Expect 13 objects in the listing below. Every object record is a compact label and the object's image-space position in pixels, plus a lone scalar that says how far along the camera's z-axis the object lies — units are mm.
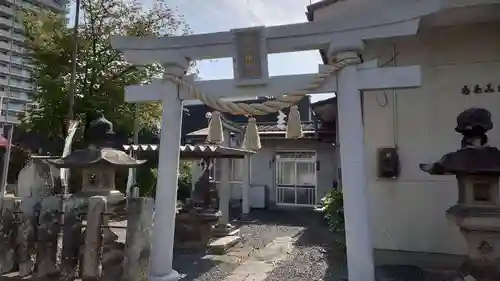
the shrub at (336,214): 6719
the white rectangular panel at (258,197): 16312
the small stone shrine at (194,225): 8391
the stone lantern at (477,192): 3912
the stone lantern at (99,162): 5691
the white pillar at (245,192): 14523
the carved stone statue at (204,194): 9688
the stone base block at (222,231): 9234
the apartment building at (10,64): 35678
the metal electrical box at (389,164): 5941
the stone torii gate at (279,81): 4488
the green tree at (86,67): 14602
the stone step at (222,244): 7770
